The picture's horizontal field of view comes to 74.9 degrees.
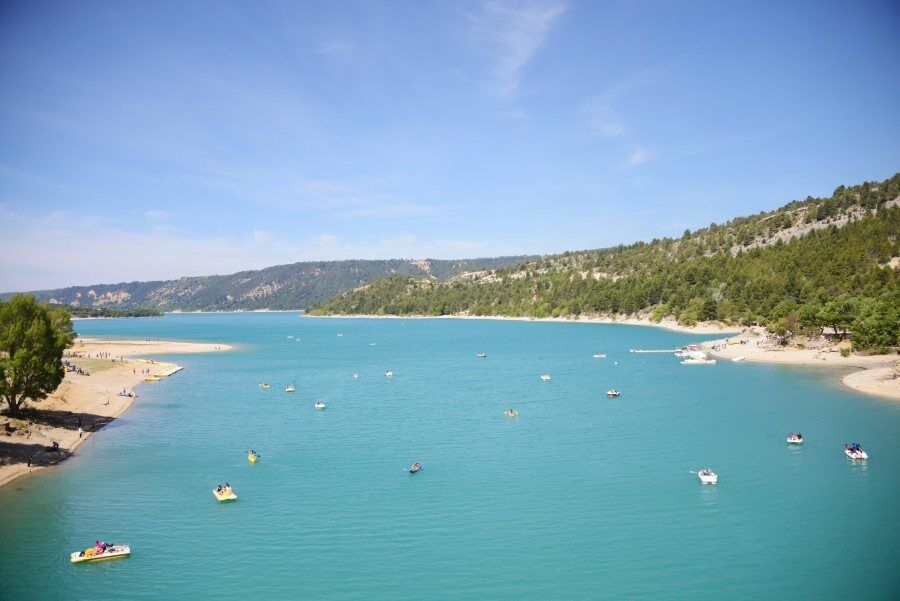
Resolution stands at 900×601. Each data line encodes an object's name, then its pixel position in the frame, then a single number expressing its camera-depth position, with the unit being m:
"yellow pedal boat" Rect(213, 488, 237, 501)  49.00
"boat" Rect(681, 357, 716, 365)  130.62
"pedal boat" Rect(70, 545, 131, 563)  38.47
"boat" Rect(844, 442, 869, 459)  56.66
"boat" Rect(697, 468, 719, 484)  51.25
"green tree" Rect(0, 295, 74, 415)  62.88
